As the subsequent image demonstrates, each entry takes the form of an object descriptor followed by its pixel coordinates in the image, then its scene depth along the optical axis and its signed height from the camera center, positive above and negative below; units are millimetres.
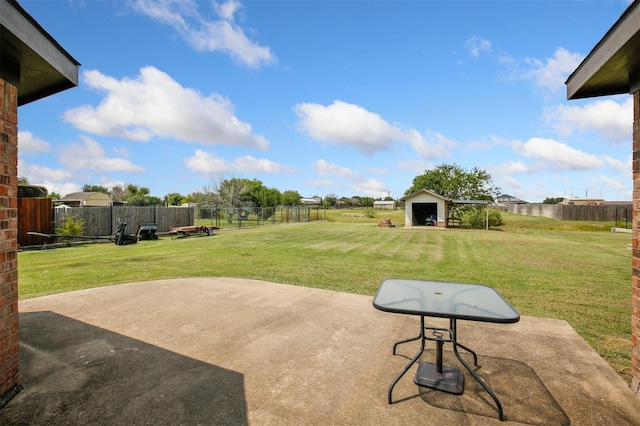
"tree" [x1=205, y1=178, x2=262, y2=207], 35531 +2158
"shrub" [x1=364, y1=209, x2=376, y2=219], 41400 -463
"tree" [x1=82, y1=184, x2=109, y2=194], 57475 +4661
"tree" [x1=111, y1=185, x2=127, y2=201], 53322 +3631
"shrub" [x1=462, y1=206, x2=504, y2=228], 26325 -497
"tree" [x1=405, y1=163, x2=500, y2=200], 29138 +2766
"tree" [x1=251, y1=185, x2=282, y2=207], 40531 +2145
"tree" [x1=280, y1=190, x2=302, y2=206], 53384 +2587
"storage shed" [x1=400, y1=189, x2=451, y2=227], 23080 +431
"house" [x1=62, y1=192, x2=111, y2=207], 39781 +2028
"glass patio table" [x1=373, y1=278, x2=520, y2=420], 2170 -738
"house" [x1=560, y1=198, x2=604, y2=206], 65438 +2537
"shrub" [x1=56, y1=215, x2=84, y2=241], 13555 -715
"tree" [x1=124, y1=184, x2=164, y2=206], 40734 +2100
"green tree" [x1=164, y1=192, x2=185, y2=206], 54588 +2456
